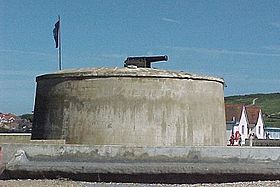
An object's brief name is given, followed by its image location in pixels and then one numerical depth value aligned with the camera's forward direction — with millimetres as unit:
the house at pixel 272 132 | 73325
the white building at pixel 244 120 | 57625
